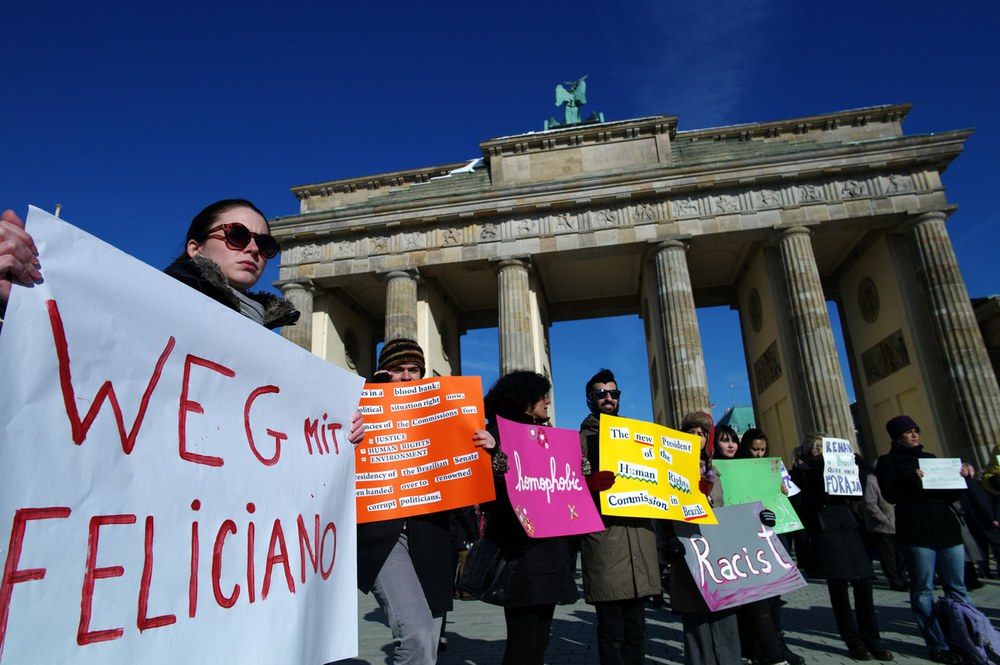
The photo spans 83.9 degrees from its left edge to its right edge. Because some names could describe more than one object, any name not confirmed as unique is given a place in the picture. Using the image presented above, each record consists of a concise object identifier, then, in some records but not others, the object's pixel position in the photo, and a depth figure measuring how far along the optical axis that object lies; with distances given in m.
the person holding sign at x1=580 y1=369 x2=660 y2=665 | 3.32
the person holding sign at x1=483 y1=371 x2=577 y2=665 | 2.89
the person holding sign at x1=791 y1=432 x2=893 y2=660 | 4.52
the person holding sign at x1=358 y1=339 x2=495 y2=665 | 2.38
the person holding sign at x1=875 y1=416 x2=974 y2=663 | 4.51
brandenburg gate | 16.02
